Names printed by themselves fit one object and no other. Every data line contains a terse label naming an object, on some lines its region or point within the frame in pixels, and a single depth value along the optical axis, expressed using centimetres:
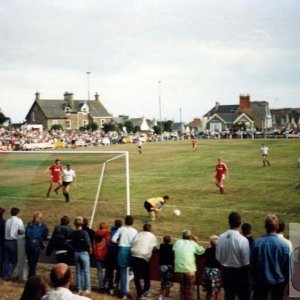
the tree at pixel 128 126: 8110
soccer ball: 1603
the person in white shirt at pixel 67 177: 1952
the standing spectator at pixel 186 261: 866
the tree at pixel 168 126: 8100
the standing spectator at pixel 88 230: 1005
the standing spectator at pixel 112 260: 981
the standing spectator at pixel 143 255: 924
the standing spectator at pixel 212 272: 859
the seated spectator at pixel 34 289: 494
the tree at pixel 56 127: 6775
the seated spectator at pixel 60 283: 530
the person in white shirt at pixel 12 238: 1064
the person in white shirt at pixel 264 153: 3036
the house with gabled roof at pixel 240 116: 5674
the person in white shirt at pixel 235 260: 796
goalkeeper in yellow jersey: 1571
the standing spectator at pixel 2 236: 1073
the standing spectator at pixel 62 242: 992
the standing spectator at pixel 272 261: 749
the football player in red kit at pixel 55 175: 2050
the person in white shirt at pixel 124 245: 955
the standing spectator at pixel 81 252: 964
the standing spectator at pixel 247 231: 830
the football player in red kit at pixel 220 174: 2127
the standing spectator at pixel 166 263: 904
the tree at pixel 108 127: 7083
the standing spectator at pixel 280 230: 798
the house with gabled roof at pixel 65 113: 7069
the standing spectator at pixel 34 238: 1030
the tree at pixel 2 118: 6008
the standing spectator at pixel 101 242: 989
